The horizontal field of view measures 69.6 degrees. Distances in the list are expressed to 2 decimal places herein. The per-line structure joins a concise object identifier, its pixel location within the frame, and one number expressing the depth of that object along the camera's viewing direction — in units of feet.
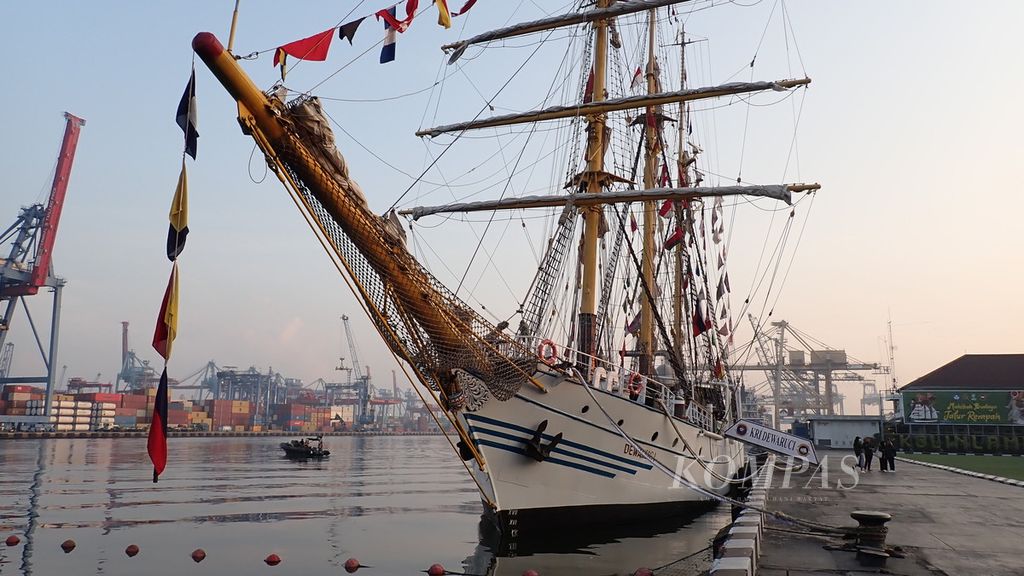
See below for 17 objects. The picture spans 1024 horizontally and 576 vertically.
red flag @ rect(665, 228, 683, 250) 85.40
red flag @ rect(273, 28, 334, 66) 36.73
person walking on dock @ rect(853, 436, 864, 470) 101.83
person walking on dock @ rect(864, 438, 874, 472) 92.67
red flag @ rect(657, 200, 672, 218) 88.17
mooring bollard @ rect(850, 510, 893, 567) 32.86
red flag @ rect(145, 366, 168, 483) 28.27
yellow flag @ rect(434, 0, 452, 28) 46.98
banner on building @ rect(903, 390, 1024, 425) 169.78
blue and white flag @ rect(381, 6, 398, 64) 45.09
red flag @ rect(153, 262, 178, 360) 29.27
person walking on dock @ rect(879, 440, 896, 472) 93.25
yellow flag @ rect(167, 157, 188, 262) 29.71
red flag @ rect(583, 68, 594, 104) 77.30
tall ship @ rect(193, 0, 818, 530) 39.93
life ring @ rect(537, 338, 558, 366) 50.52
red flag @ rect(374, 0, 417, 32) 43.34
